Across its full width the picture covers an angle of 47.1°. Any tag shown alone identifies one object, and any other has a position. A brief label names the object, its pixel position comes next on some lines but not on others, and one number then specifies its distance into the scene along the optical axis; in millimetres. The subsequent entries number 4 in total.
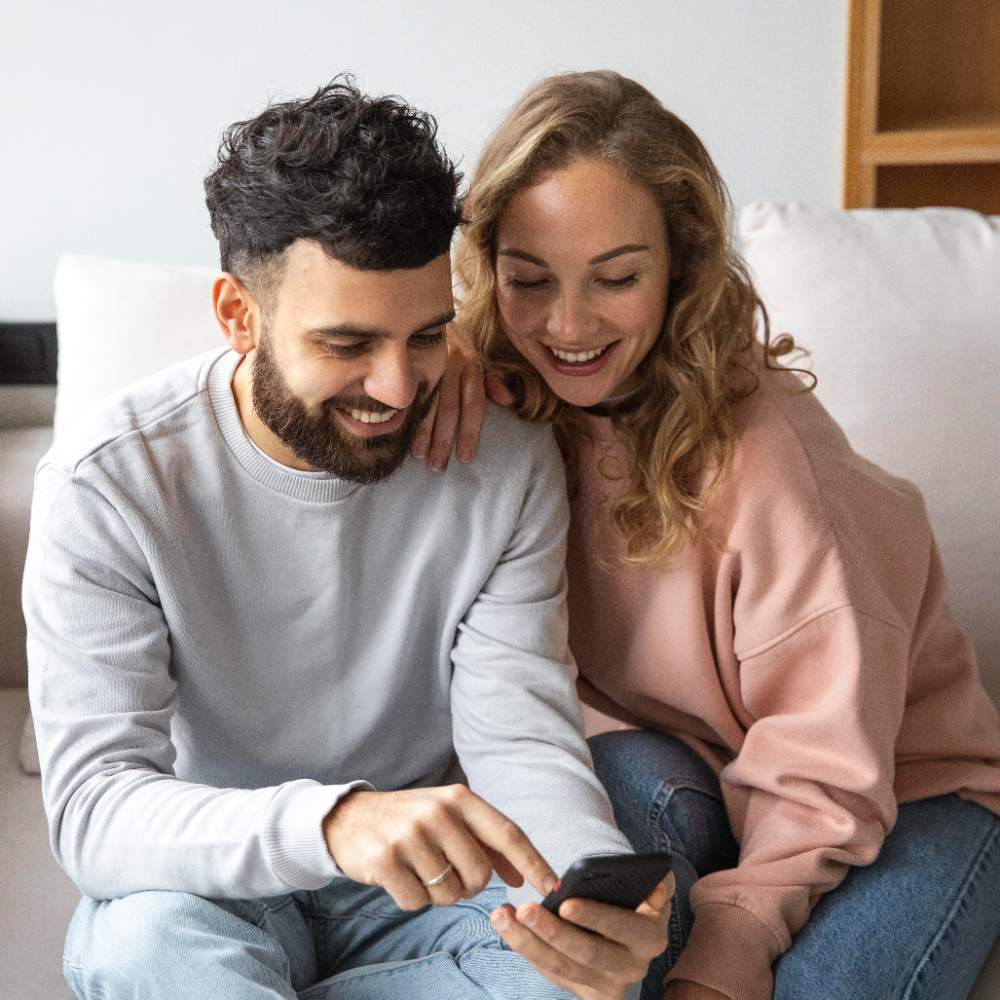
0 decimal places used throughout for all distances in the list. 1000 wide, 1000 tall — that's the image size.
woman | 1104
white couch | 1490
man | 922
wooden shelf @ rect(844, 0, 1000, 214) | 1883
